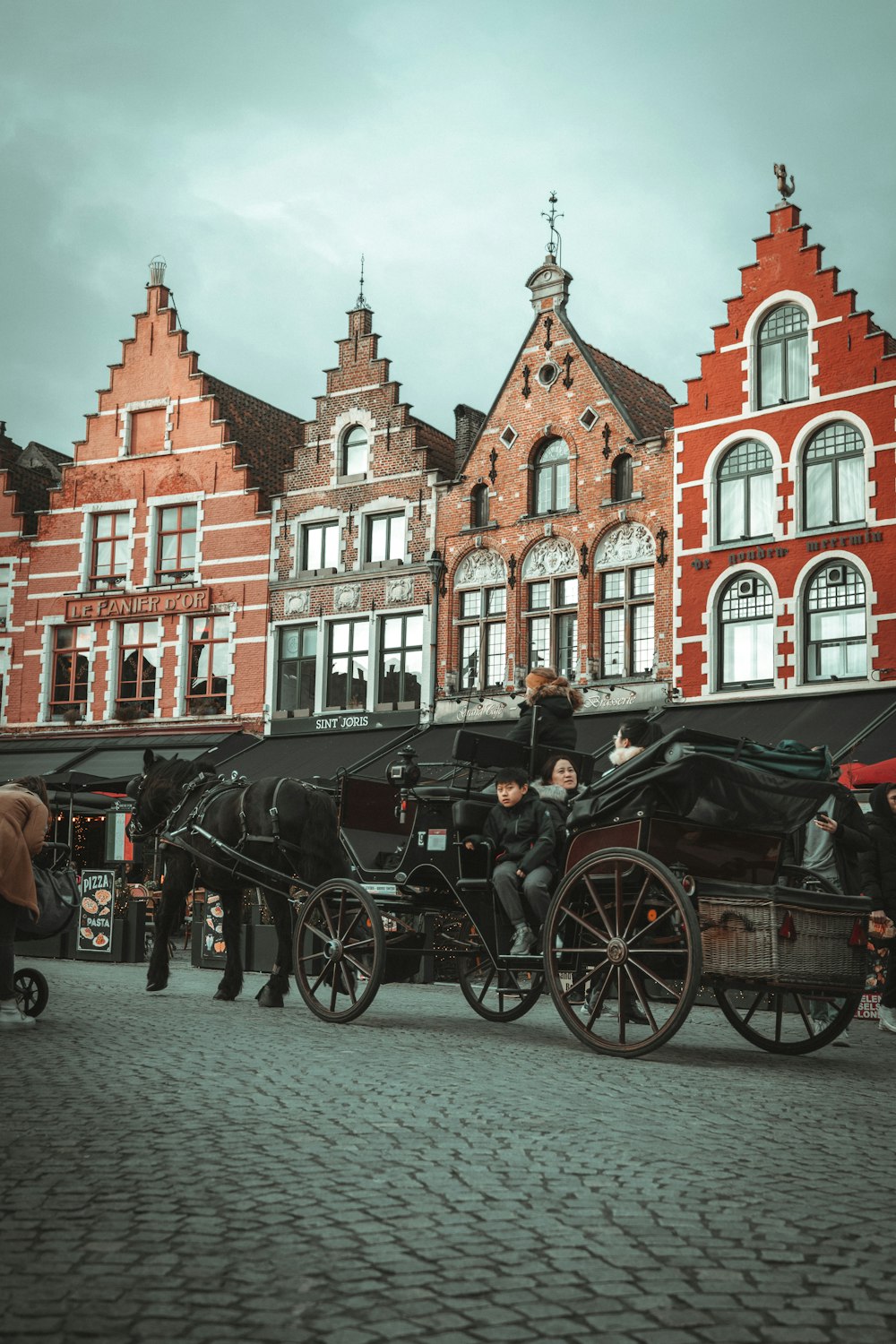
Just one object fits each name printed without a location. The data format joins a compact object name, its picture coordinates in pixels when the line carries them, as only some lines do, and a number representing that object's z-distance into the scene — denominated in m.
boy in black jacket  7.93
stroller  8.67
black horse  10.02
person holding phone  9.02
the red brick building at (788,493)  21.92
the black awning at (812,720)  19.16
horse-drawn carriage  6.91
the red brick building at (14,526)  32.47
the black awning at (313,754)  25.27
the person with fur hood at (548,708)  8.91
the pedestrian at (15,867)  8.34
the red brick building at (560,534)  24.44
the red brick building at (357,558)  27.33
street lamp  26.75
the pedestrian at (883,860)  9.37
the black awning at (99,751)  28.08
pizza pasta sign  16.72
